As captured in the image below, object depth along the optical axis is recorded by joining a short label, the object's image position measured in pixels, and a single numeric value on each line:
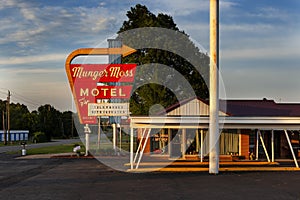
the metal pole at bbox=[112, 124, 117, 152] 36.18
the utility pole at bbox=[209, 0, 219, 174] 21.58
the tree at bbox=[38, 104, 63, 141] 87.04
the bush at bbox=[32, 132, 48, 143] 72.12
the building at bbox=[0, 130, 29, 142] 83.21
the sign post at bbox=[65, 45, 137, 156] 31.25
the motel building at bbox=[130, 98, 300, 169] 23.31
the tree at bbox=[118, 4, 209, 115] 42.34
